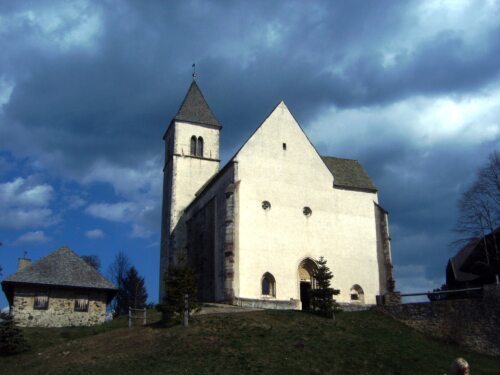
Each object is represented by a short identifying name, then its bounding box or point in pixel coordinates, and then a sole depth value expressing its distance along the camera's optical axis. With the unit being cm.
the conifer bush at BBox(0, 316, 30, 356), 2683
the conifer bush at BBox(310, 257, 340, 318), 3102
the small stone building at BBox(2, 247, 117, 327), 3331
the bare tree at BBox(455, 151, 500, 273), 3384
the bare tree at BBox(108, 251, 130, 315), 6456
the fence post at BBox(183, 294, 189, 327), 2732
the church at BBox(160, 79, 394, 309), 3528
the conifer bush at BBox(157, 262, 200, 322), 2803
